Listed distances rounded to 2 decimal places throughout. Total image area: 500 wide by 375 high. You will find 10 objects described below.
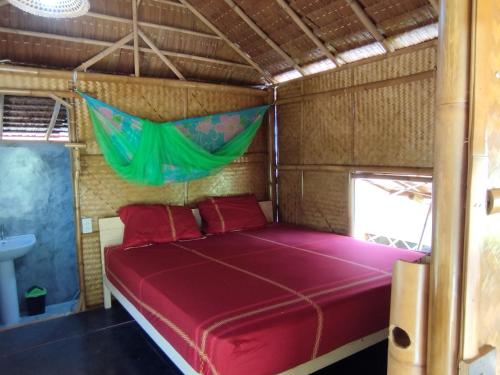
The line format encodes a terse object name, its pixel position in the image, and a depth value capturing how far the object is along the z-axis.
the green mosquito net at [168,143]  3.32
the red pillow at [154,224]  3.28
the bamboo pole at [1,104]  3.25
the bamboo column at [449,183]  0.64
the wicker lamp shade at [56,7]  1.84
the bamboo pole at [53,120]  3.52
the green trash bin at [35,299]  3.67
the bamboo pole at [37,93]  3.00
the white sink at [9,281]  3.25
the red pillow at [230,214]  3.80
